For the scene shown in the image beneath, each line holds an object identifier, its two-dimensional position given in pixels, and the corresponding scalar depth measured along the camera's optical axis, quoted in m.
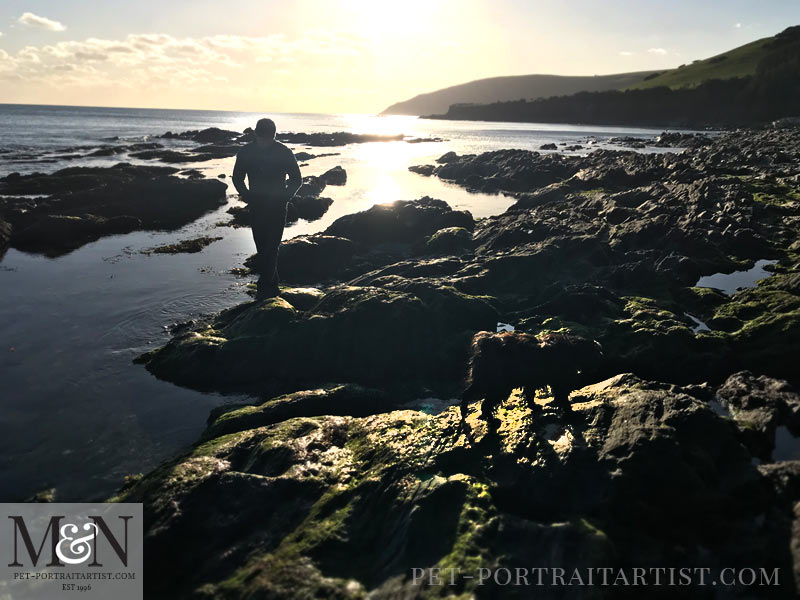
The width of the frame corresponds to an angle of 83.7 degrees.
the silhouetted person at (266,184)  11.60
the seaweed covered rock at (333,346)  10.12
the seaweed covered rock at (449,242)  19.58
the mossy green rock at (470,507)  4.46
